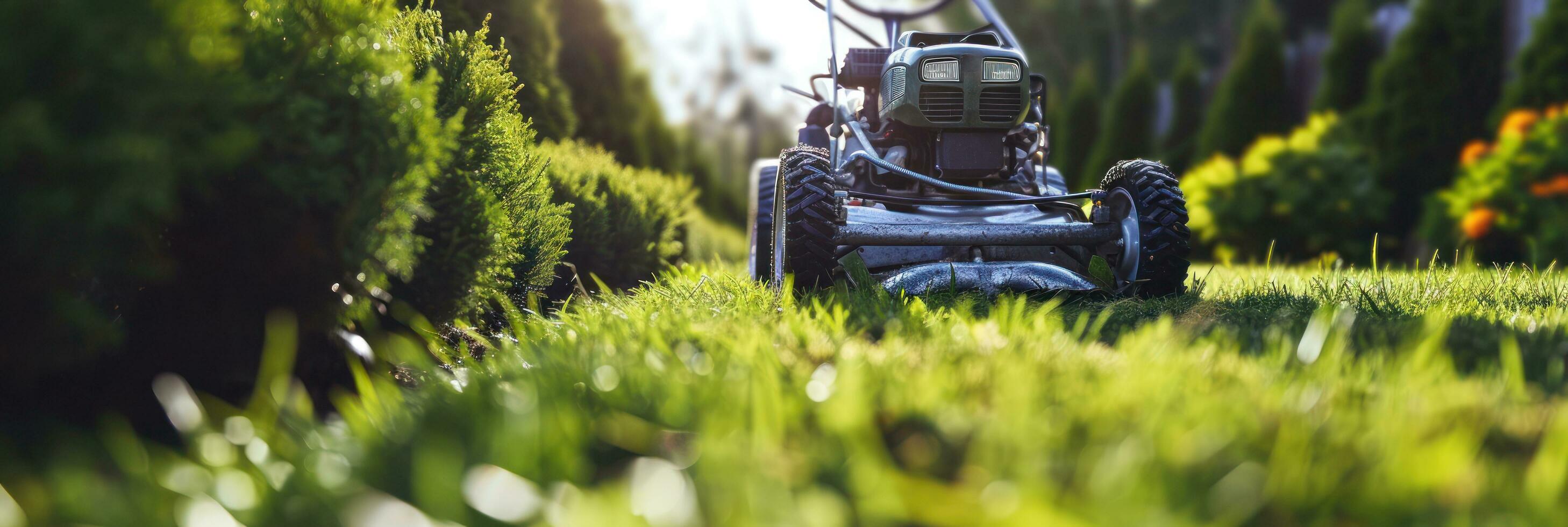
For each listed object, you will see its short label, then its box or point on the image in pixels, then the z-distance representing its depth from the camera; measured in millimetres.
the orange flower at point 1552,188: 6480
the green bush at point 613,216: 4809
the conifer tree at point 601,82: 8688
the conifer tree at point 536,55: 5883
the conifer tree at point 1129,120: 14008
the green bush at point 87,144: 1384
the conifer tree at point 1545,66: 7945
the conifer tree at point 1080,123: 15594
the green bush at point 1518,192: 6574
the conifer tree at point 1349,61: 11109
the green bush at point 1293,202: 8250
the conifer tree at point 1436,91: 9477
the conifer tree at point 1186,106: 14000
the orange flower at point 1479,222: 7000
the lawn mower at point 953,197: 3422
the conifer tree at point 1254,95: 12211
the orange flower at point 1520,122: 6867
